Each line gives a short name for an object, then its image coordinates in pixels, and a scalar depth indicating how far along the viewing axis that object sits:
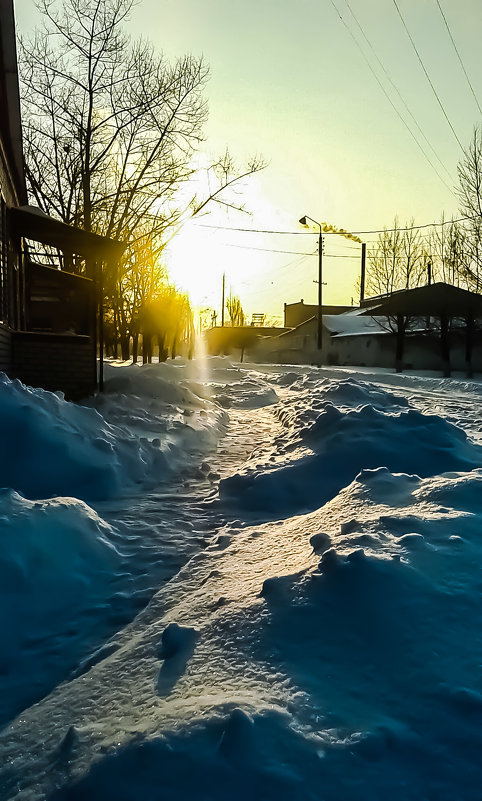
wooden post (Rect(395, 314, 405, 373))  25.77
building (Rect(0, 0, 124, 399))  7.98
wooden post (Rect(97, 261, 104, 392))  8.66
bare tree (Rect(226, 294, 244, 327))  87.12
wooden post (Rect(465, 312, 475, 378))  22.75
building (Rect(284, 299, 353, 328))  68.06
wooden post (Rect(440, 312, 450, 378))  22.58
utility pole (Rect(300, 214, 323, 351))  34.97
